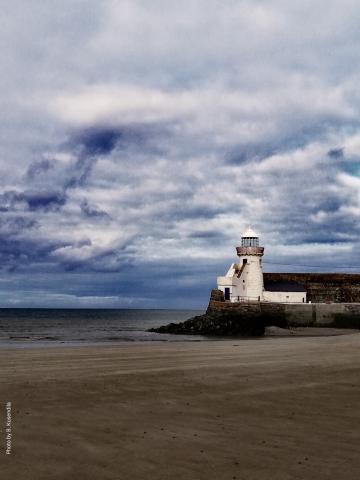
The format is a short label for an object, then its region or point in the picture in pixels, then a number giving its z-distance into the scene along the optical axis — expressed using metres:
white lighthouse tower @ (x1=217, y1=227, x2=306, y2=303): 66.38
